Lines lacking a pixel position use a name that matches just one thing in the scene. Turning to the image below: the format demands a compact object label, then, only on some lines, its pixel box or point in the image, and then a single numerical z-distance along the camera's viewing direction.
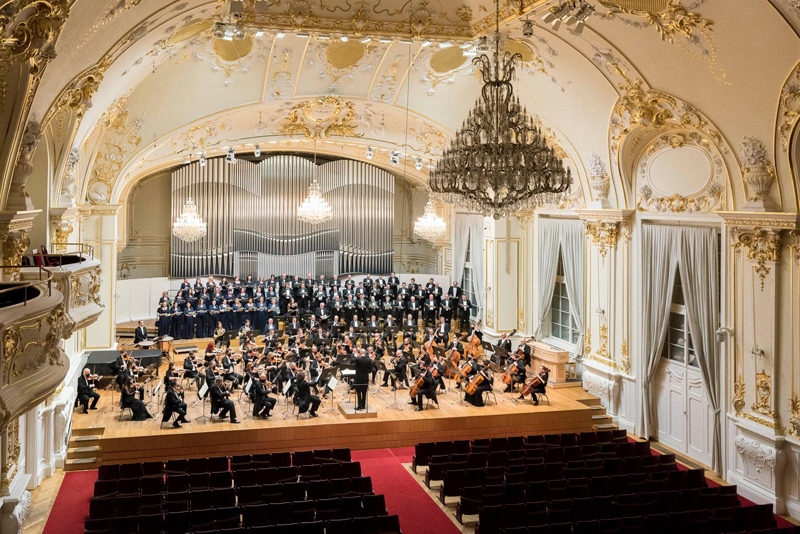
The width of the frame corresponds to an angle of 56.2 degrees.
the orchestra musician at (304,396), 12.92
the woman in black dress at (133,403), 12.70
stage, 12.16
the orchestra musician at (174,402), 12.28
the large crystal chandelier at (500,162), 8.25
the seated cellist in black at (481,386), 13.91
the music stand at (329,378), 12.89
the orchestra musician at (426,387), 13.65
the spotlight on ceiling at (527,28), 10.39
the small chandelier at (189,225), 18.39
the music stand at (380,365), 13.79
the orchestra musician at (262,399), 12.88
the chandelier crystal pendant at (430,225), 17.23
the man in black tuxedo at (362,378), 13.40
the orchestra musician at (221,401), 12.62
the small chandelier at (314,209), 17.09
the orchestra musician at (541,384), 14.08
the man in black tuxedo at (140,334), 16.42
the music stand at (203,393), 12.41
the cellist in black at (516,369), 14.69
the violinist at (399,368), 14.44
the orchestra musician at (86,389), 13.04
